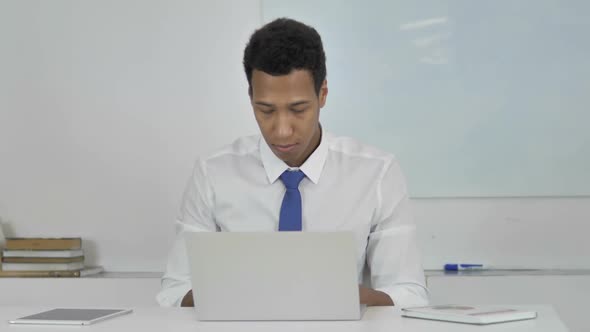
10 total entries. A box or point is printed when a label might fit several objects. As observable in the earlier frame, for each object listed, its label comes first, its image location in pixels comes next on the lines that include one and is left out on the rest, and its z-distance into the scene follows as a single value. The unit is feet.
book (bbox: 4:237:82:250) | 11.32
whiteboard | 10.55
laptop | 5.50
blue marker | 10.64
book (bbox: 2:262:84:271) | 11.27
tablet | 5.81
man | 7.06
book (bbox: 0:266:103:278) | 11.23
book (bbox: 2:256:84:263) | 11.28
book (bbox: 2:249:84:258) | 11.27
